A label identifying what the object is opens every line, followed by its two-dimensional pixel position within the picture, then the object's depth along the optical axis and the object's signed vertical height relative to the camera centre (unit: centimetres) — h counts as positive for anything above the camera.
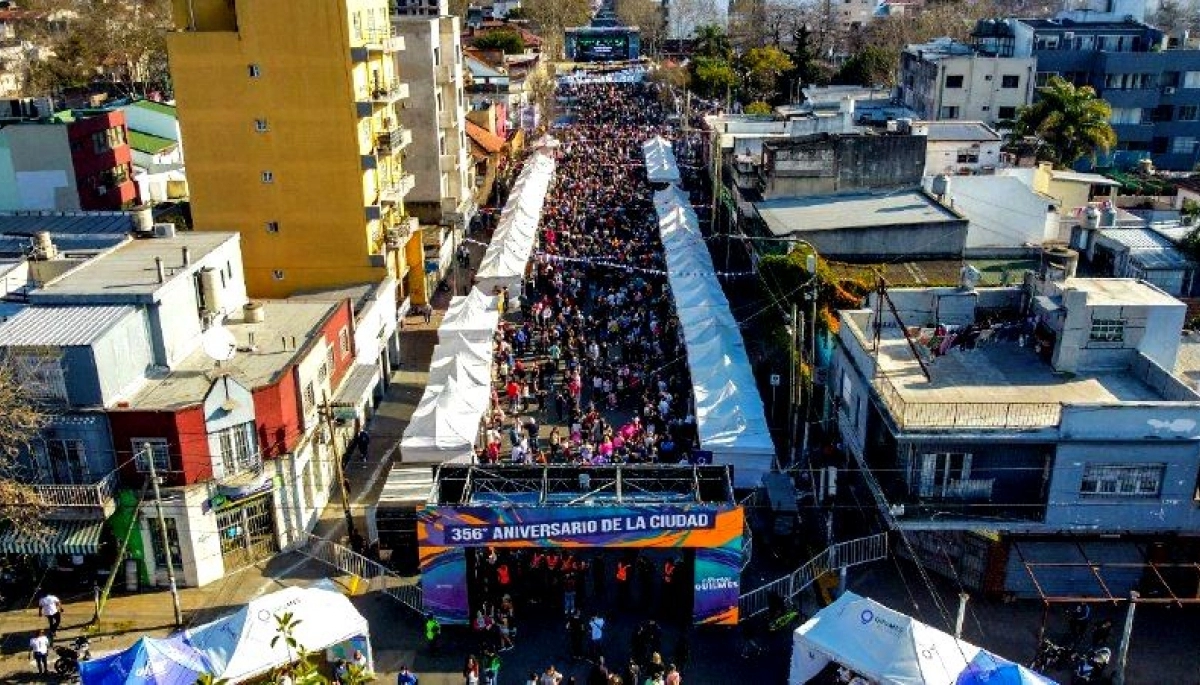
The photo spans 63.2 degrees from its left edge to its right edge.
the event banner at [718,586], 2300 -1282
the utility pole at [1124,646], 2070 -1300
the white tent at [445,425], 2786 -1129
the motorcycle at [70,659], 2180 -1346
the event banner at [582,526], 2261 -1119
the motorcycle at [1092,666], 2134 -1359
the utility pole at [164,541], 2350 -1231
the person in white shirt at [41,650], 2178 -1330
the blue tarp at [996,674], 1844 -1190
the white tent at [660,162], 6231 -909
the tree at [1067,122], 5128 -537
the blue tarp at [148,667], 1919 -1212
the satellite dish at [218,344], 2603 -815
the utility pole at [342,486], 2536 -1173
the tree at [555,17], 15488 +76
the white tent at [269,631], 2003 -1221
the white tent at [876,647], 1897 -1200
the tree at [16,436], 2309 -947
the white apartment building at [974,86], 6631 -455
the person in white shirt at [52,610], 2325 -1325
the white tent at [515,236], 4325 -993
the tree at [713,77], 9656 -545
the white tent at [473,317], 3519 -1060
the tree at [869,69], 9106 -461
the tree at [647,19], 16229 +25
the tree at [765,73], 9538 -511
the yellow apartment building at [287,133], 3738 -407
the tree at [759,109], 7121 -633
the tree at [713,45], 10856 -276
